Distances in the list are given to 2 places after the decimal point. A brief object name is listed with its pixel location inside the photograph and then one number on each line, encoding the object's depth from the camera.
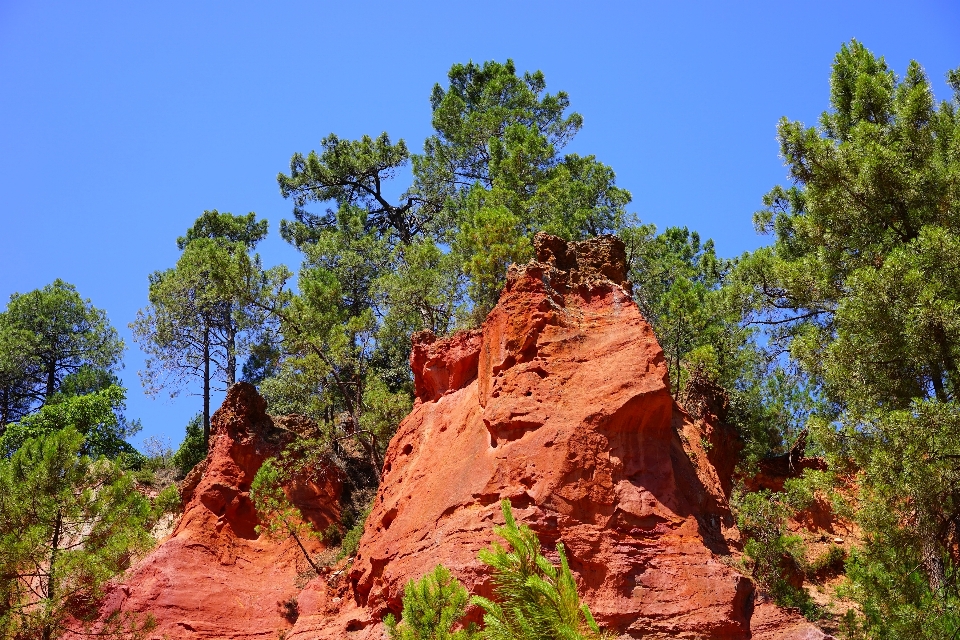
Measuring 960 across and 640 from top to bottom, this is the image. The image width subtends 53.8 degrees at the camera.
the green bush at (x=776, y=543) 16.59
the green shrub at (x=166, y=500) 17.81
